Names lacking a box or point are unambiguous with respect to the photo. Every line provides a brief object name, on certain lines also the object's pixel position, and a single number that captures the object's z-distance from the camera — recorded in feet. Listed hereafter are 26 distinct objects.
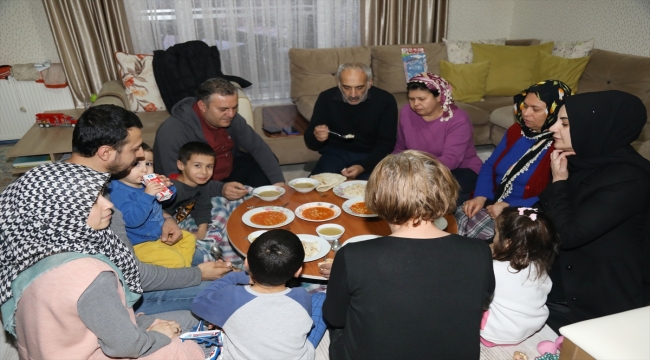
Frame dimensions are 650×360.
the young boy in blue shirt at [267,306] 5.24
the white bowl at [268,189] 8.70
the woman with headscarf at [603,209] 6.61
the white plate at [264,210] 7.75
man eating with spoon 11.13
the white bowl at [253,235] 7.29
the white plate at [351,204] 8.00
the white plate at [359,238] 7.01
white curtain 16.34
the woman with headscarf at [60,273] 4.54
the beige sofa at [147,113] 13.06
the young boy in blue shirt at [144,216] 7.24
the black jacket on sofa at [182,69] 14.25
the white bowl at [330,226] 7.20
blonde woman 4.32
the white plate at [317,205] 8.15
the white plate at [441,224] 7.52
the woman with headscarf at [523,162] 8.53
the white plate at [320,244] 6.78
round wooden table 7.23
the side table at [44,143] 12.33
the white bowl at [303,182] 9.10
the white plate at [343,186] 8.87
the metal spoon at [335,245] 7.08
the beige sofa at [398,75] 14.47
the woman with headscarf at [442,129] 10.00
